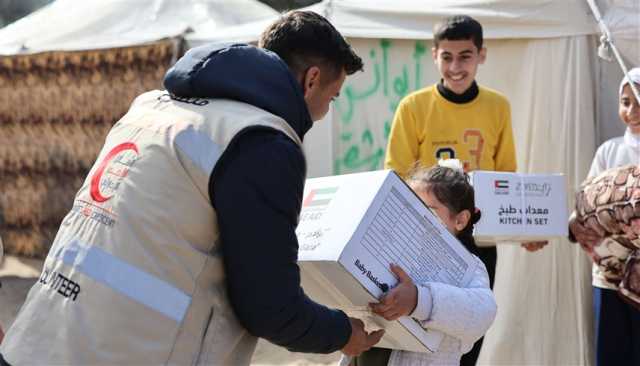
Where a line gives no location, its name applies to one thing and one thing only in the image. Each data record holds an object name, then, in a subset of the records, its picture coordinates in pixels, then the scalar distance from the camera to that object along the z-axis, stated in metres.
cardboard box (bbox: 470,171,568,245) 4.17
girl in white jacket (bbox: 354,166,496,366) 2.50
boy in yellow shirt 4.50
